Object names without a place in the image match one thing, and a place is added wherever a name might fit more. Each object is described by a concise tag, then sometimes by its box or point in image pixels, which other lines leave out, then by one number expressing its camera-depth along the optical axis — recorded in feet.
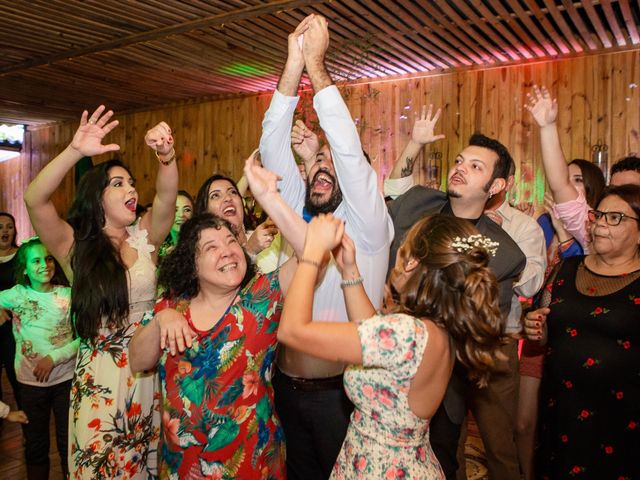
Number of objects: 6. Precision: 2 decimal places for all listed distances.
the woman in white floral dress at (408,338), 4.98
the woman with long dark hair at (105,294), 7.22
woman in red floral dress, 5.89
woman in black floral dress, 7.23
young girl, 9.73
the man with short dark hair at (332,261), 6.03
